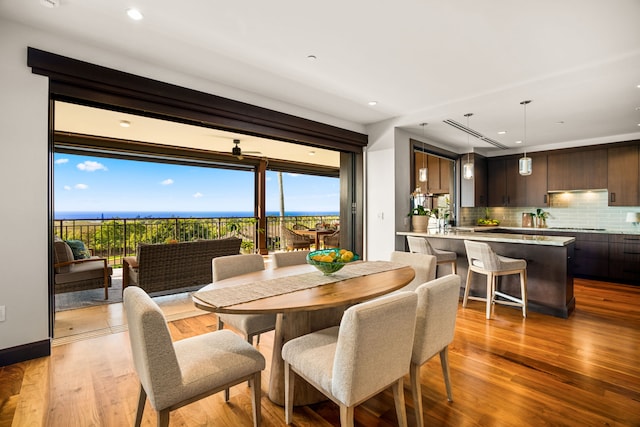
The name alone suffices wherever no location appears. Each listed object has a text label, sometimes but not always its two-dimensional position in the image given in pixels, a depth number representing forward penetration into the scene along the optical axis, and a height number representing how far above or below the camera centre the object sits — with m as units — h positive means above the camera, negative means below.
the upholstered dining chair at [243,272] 2.24 -0.47
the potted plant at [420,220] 4.82 -0.09
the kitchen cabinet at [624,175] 5.28 +0.63
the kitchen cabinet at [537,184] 6.24 +0.59
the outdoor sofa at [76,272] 3.99 -0.72
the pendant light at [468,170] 4.47 +0.62
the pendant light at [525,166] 3.98 +0.60
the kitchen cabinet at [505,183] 6.52 +0.65
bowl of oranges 2.17 -0.31
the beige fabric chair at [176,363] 1.34 -0.72
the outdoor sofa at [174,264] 3.85 -0.61
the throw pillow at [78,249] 4.62 -0.48
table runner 1.68 -0.44
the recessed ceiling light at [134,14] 2.25 +1.47
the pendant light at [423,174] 4.77 +0.61
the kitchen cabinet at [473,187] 6.52 +0.55
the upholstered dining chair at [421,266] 2.70 -0.45
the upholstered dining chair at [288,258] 2.86 -0.40
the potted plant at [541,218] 6.44 -0.10
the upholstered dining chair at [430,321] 1.72 -0.61
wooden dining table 1.59 -0.46
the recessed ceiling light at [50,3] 2.13 +1.46
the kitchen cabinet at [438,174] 6.59 +0.83
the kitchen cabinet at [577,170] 5.64 +0.80
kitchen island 3.60 -0.68
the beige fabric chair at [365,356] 1.36 -0.67
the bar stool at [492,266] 3.54 -0.61
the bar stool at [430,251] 4.05 -0.49
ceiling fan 6.38 +1.34
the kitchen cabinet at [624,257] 5.02 -0.74
